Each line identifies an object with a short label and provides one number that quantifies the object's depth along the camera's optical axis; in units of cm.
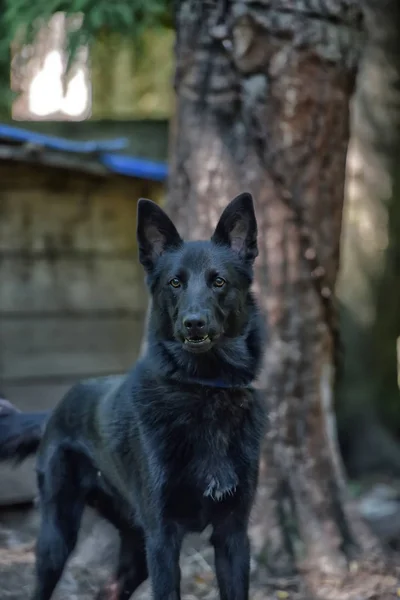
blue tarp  620
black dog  330
